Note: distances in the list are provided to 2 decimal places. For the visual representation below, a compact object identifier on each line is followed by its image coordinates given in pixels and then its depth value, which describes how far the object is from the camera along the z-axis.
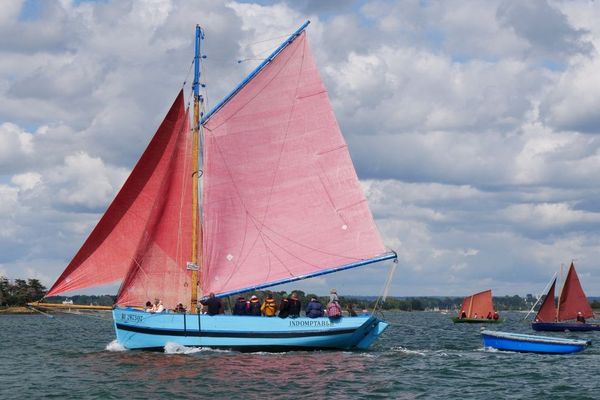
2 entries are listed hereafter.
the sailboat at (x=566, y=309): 89.25
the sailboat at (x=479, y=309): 125.69
